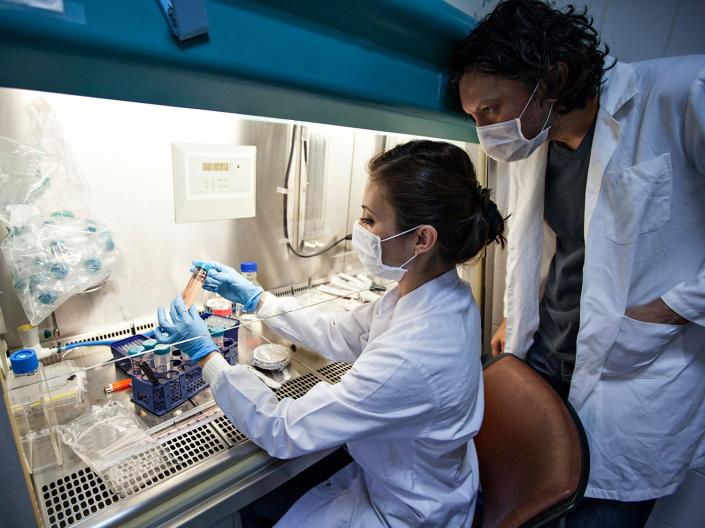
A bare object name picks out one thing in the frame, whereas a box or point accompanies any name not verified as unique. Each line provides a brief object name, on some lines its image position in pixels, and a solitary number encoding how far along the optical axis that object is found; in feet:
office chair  2.66
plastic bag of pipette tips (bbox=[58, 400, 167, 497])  2.49
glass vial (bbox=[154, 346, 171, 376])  3.15
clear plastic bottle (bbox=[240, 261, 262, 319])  4.50
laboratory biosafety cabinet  1.75
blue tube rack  3.03
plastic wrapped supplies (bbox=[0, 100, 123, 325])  3.25
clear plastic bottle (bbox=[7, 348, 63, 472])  2.47
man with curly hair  2.99
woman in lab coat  2.69
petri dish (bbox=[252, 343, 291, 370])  3.71
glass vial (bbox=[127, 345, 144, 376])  3.15
